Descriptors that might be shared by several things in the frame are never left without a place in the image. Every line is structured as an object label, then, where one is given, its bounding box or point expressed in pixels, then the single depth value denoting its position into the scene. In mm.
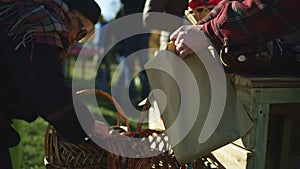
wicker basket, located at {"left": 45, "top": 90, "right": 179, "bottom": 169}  2158
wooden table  2061
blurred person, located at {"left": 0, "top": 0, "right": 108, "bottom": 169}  2100
